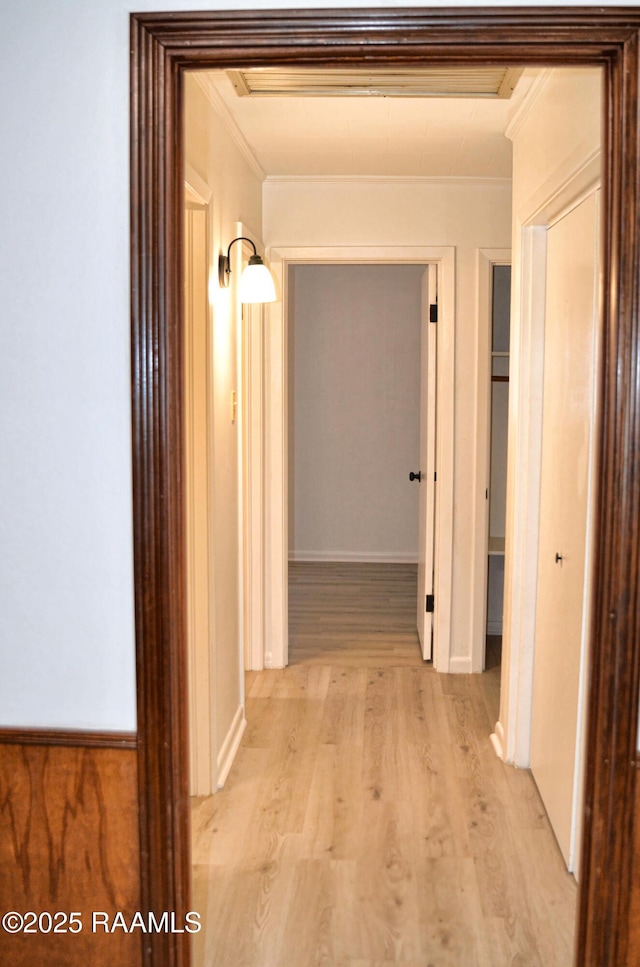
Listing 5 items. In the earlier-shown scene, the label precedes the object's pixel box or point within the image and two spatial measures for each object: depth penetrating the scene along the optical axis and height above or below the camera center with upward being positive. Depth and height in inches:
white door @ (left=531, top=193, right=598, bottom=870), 103.5 -13.2
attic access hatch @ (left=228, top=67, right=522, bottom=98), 112.6 +42.8
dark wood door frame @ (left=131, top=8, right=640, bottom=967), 64.4 +3.8
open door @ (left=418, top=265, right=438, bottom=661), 179.2 -8.7
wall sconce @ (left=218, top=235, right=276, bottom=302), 143.0 +20.6
